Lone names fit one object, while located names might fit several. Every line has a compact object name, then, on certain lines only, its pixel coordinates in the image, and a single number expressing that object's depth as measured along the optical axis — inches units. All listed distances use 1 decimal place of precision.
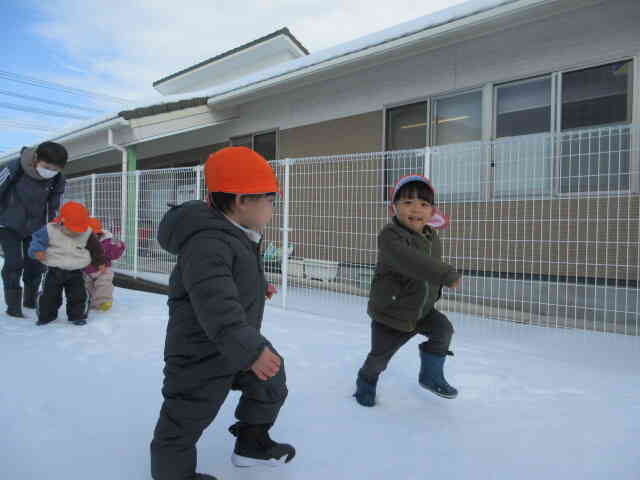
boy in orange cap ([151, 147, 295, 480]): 44.5
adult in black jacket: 130.2
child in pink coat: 147.9
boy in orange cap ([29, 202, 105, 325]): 124.3
